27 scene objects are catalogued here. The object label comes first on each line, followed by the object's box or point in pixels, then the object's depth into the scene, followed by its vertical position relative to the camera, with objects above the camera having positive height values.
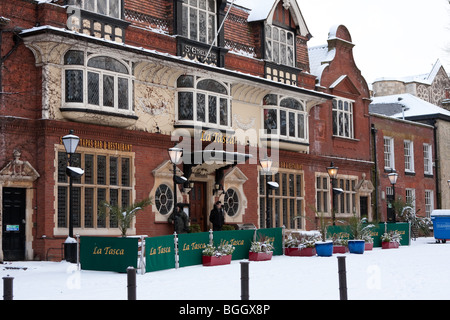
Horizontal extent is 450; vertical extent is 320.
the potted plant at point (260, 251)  21.62 -1.01
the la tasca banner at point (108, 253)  17.42 -0.80
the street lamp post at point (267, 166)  25.59 +1.90
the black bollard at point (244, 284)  10.73 -0.98
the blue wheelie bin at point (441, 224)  31.51 -0.39
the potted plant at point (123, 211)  19.31 +0.28
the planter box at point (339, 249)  24.98 -1.12
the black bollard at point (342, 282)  11.45 -1.05
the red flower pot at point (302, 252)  23.50 -1.13
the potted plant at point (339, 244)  25.02 -0.96
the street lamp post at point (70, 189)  19.06 +0.88
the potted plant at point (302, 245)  23.50 -0.90
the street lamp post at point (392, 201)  33.88 +0.79
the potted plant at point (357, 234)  24.64 -0.63
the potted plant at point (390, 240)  27.73 -0.95
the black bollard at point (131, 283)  10.23 -0.89
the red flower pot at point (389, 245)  27.72 -1.12
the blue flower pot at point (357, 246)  24.62 -1.01
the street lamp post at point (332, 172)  29.83 +1.90
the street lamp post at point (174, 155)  21.42 +1.96
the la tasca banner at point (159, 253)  17.61 -0.83
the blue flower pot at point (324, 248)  23.20 -1.01
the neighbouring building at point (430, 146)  42.41 +4.29
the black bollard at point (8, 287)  9.65 -0.88
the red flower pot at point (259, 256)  21.59 -1.14
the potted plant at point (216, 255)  19.67 -0.99
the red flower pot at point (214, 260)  19.66 -1.15
